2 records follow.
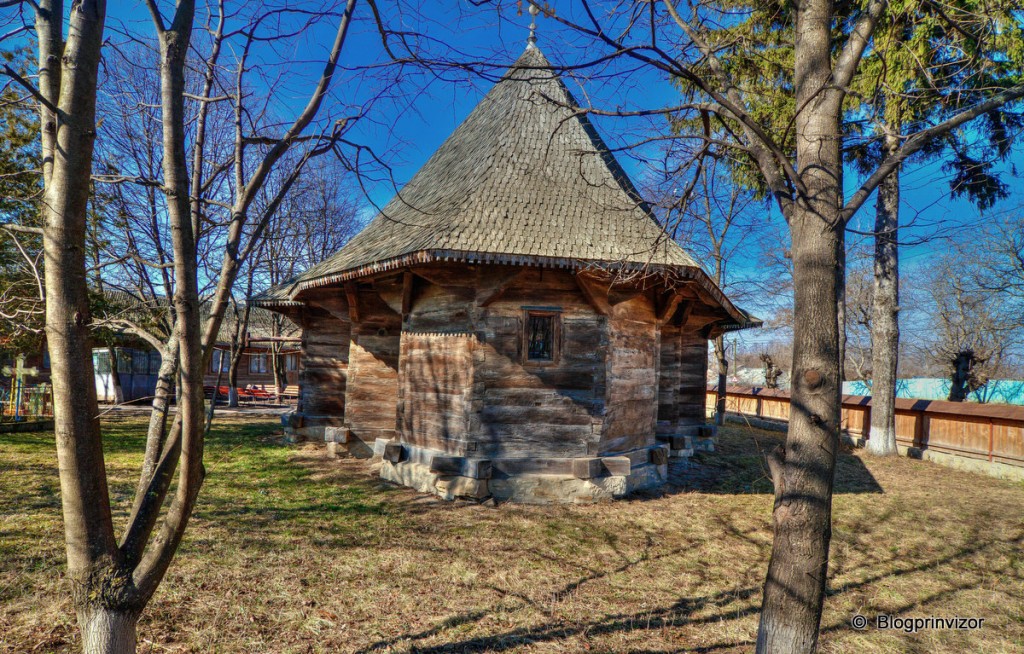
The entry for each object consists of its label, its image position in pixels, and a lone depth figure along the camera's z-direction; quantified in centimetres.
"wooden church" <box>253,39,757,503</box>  750
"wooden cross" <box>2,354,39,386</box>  1310
